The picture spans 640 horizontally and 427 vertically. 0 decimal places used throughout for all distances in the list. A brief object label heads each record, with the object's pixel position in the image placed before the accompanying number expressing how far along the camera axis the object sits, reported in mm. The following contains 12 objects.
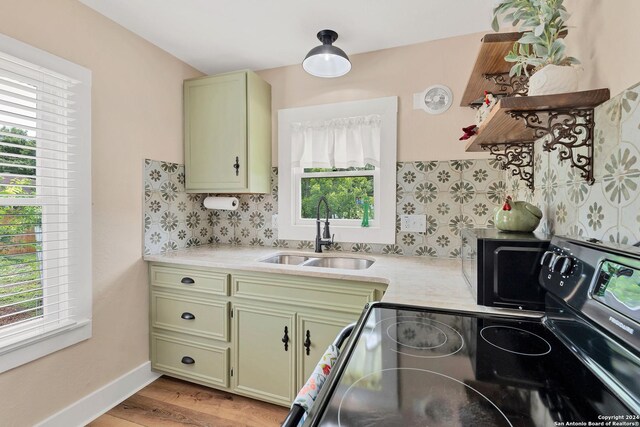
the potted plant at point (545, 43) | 884
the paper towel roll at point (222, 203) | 2488
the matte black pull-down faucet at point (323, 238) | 2307
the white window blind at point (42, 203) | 1461
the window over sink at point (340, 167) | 2252
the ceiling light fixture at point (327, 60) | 1859
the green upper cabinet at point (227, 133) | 2303
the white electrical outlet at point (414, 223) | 2168
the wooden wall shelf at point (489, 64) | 1176
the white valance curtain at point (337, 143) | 2285
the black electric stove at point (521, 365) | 547
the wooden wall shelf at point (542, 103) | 863
